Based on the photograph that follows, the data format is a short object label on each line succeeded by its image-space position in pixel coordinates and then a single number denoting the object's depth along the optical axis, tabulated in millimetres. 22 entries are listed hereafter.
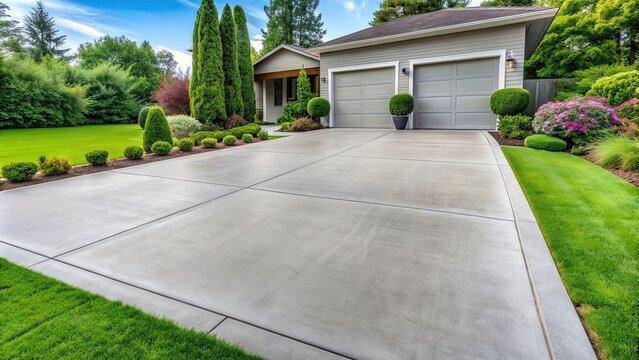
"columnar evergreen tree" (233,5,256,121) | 12719
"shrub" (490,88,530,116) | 8969
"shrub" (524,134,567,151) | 6664
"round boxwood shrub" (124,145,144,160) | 6330
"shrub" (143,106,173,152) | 7277
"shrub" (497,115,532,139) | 8078
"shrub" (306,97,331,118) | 12602
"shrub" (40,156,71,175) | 5113
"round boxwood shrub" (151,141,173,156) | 6770
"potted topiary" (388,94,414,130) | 10938
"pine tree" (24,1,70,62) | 34844
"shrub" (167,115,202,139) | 9805
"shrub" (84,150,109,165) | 5754
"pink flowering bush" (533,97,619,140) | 6500
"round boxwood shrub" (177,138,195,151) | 7375
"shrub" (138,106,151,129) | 13546
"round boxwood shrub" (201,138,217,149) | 7863
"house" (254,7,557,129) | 9844
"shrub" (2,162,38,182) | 4672
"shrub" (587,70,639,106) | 7355
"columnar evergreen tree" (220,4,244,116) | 11117
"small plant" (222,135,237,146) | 8388
